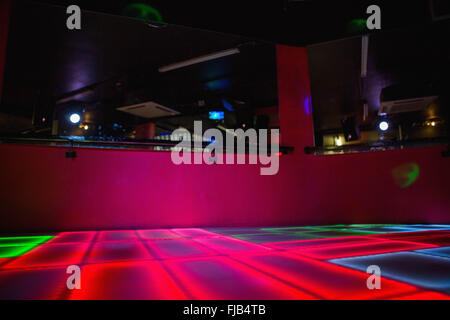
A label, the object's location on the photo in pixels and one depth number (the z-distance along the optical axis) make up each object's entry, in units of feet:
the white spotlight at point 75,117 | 23.29
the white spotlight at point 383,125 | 31.48
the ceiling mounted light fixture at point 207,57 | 16.42
